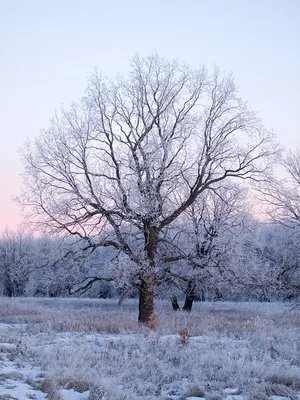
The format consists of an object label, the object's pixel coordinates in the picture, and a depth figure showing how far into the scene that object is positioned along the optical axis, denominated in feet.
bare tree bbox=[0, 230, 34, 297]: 188.05
